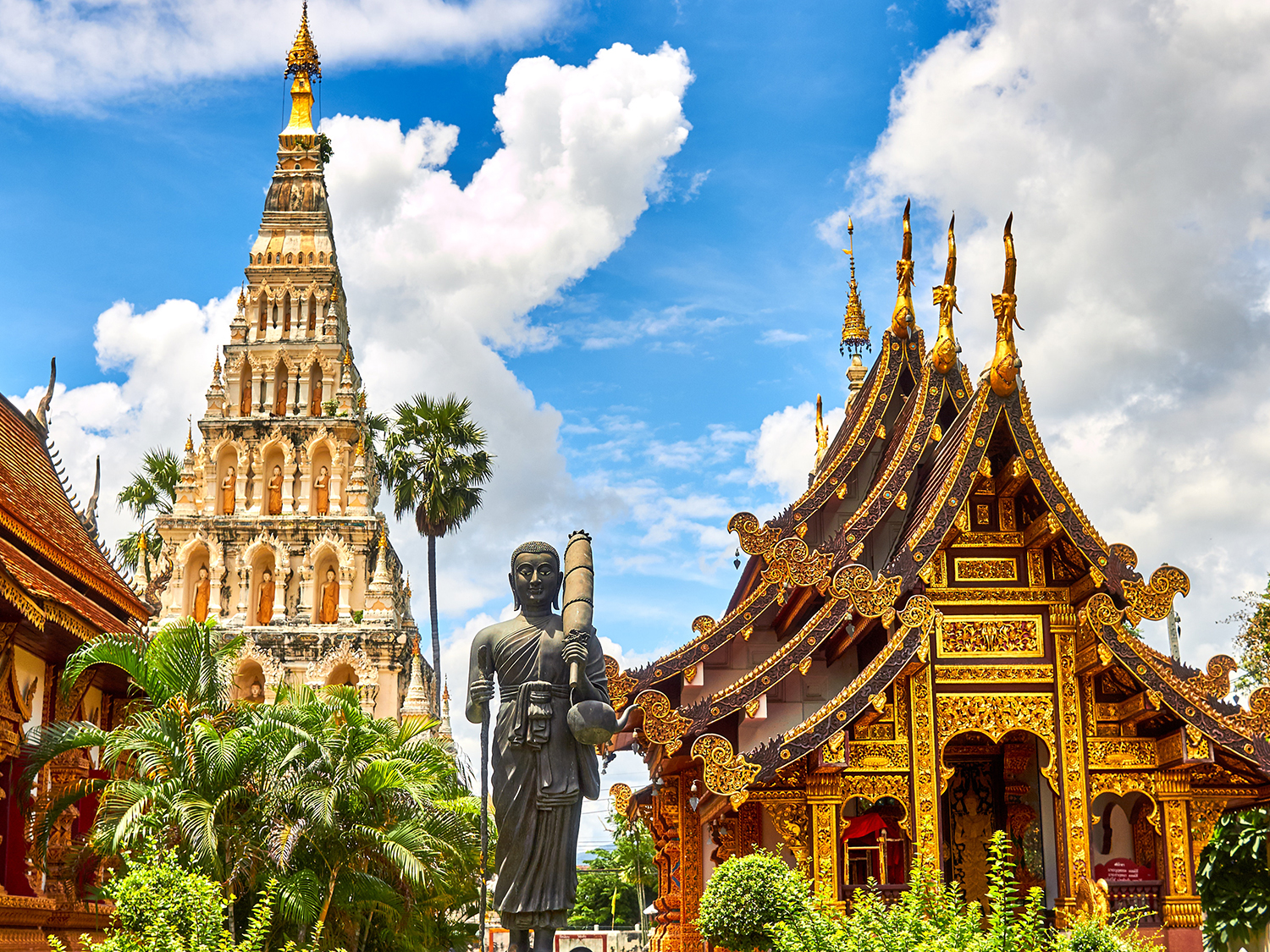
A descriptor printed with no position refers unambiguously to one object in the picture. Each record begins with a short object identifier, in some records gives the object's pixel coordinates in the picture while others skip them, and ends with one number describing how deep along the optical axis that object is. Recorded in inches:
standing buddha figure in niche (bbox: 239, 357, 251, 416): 1894.7
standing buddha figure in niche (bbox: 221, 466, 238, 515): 1846.7
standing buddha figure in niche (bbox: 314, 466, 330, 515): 1866.4
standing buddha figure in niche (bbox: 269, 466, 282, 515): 1852.9
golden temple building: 603.5
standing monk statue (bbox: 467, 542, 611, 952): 343.3
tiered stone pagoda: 1747.0
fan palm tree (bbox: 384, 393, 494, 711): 1701.5
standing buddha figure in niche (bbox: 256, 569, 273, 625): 1801.2
